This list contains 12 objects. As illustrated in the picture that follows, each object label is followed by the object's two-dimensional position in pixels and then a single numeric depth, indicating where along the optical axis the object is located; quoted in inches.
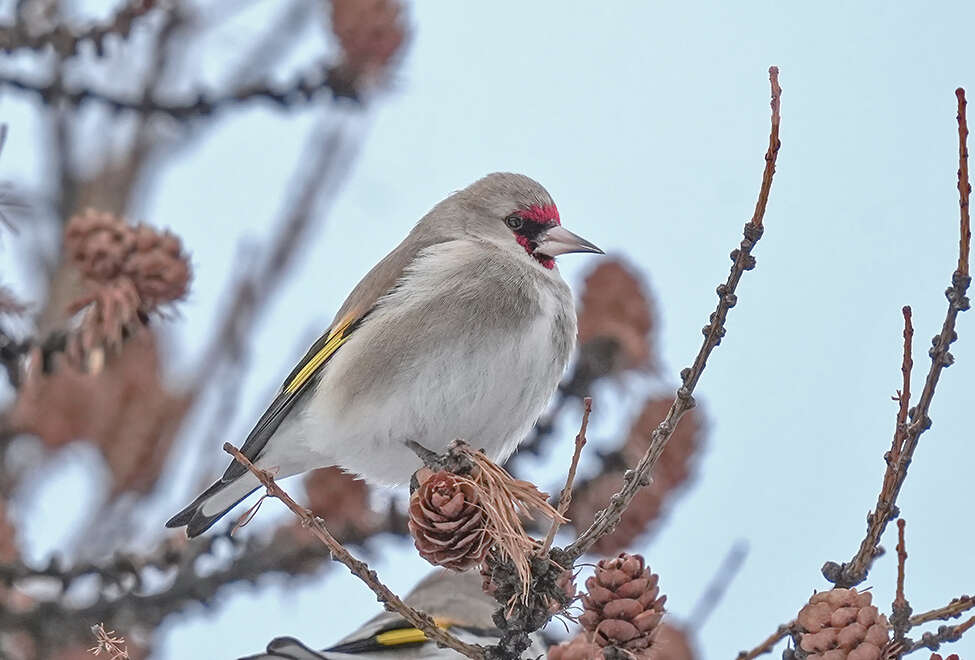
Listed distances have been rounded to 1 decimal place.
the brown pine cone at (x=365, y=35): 268.7
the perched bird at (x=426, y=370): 258.1
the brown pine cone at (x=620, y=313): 317.7
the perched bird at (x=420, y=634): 217.7
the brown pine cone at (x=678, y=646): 267.0
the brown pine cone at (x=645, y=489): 282.8
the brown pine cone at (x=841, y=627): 139.7
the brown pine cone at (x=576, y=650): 139.0
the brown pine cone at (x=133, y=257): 236.4
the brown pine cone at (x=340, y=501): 290.5
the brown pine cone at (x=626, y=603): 156.2
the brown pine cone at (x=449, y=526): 163.8
